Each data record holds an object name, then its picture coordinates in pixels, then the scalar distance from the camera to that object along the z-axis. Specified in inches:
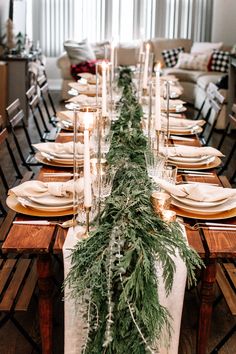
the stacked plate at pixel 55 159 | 108.9
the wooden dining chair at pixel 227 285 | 87.7
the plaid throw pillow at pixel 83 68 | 329.7
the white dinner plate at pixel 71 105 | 157.9
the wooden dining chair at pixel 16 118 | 133.5
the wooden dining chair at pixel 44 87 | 177.3
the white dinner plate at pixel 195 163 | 109.6
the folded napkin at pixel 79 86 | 187.0
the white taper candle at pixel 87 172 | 68.7
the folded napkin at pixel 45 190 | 87.0
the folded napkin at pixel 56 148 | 111.8
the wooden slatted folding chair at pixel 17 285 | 83.8
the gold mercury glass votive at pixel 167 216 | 72.5
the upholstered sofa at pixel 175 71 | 315.9
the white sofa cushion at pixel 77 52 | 340.6
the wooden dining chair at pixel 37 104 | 155.5
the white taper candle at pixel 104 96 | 119.1
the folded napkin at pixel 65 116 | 142.7
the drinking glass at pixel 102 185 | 81.4
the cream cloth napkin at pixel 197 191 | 86.1
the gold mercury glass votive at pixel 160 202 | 73.9
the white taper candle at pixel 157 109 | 101.3
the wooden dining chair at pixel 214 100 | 159.8
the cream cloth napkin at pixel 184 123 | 139.6
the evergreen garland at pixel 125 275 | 62.3
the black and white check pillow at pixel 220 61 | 342.3
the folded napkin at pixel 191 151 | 111.8
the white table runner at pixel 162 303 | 71.6
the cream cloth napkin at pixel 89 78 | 208.1
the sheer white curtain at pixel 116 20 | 395.2
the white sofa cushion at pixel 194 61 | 347.6
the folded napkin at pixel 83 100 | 161.6
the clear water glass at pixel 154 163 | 94.3
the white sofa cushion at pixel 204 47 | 354.3
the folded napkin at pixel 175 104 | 166.4
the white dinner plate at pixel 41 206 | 84.3
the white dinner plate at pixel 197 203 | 85.0
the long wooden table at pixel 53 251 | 73.5
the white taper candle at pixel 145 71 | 168.7
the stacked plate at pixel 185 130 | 136.7
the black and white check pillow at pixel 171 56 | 370.0
